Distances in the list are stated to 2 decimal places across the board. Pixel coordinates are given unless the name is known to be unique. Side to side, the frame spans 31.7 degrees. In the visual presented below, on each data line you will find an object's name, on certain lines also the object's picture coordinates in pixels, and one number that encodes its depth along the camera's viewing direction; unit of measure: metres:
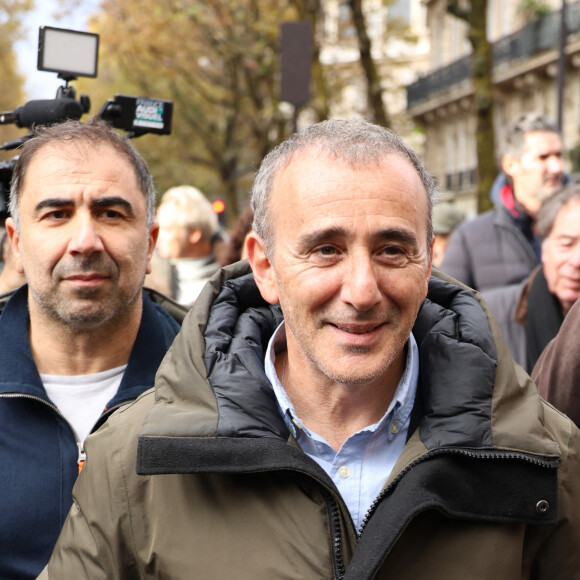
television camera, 3.67
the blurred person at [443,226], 8.00
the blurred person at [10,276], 3.88
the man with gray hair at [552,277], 4.24
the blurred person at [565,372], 3.01
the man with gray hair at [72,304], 3.13
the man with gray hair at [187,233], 6.72
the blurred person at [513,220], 5.66
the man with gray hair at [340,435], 2.32
